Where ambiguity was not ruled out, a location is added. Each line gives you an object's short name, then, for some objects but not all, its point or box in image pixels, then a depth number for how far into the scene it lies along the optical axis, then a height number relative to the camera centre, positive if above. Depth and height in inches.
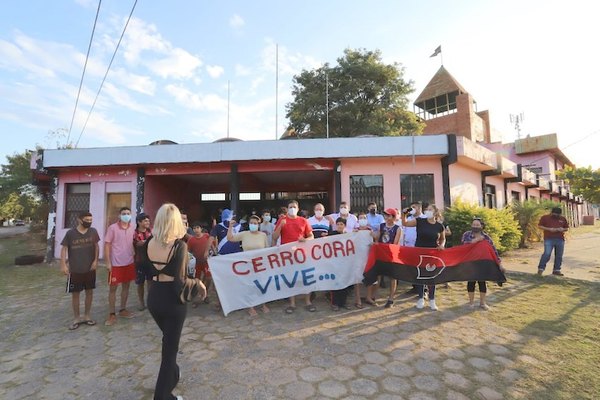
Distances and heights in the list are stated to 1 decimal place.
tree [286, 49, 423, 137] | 868.6 +336.2
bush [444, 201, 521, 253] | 317.4 -6.2
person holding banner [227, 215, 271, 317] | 201.0 -12.6
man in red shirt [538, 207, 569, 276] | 281.6 -20.6
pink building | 367.2 +63.8
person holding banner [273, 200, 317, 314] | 202.5 -7.7
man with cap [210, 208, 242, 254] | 211.5 -14.2
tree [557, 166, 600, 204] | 447.2 +49.2
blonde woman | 100.7 -23.3
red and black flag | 199.2 -31.2
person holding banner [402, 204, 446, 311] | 204.8 -10.7
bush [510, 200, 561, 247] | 497.4 -3.6
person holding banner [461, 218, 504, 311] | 196.9 -18.7
